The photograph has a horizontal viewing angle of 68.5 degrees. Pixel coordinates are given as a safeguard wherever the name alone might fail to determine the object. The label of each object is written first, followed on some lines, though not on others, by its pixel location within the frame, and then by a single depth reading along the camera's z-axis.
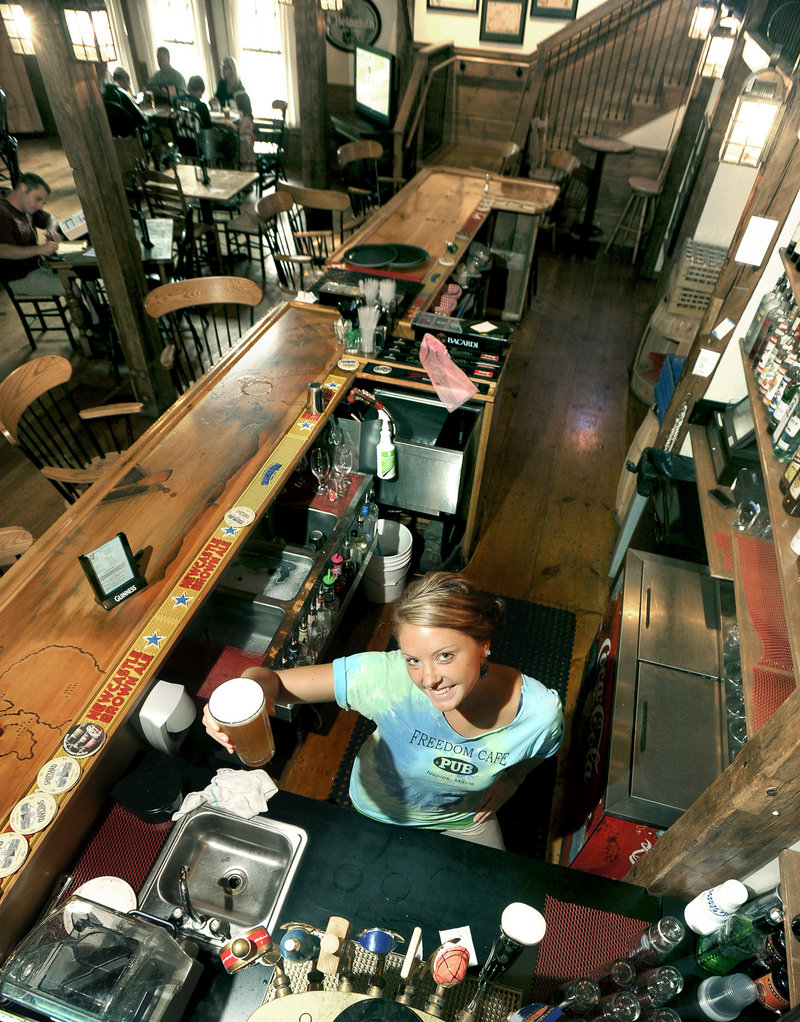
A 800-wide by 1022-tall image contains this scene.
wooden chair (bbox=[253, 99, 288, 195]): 7.92
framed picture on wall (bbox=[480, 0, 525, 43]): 8.46
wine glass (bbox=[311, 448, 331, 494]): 2.93
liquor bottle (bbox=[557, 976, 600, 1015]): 1.28
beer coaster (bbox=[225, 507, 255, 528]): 2.34
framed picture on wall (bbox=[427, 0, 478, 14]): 8.64
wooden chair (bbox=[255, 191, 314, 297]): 4.83
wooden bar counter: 1.59
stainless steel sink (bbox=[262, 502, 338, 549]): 2.86
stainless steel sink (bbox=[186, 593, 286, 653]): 2.56
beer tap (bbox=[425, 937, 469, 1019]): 1.24
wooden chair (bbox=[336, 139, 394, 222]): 6.11
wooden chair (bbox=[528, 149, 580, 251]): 6.78
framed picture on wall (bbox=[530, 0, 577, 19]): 8.28
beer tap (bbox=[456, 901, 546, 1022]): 1.20
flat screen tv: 8.55
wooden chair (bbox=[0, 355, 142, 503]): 2.70
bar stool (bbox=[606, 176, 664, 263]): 7.19
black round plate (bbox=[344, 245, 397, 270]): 4.02
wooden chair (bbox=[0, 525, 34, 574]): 2.42
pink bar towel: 3.06
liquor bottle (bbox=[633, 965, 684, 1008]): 1.30
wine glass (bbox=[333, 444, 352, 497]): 2.94
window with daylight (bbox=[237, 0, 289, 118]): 10.91
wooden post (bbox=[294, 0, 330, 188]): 5.60
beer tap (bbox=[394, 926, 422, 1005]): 1.25
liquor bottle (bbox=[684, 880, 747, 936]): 1.37
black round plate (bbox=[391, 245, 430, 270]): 4.06
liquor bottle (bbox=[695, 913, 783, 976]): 1.35
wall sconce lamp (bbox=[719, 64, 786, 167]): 2.68
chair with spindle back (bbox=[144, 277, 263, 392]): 3.52
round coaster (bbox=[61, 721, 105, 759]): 1.60
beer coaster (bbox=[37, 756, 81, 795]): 1.53
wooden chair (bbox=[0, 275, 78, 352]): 5.00
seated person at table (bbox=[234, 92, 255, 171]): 8.00
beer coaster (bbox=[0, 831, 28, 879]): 1.39
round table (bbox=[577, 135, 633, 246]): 7.26
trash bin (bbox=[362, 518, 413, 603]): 3.23
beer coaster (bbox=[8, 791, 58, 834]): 1.46
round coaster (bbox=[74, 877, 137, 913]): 1.45
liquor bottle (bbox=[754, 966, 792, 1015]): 1.26
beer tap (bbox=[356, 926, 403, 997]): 1.22
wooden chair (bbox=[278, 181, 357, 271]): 5.33
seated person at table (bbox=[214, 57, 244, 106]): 9.79
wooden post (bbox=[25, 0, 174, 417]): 3.35
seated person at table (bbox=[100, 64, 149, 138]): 7.70
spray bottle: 2.99
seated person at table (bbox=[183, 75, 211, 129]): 8.41
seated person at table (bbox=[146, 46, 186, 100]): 9.54
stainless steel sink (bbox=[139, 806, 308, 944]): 1.51
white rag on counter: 1.61
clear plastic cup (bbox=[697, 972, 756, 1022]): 1.29
